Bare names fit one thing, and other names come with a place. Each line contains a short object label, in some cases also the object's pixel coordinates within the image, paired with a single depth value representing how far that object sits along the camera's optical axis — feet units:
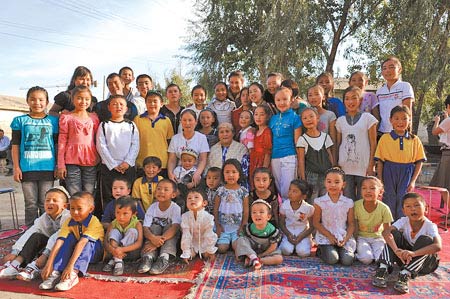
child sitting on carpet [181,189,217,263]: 11.95
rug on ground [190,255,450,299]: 9.55
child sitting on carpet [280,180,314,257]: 12.57
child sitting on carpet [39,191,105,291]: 9.93
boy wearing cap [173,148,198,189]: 14.07
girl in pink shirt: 13.26
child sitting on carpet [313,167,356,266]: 11.98
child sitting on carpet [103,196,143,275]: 11.27
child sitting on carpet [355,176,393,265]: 11.86
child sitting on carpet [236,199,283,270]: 11.58
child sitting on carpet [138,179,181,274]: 11.51
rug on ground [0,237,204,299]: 9.52
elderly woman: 14.33
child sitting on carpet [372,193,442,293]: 10.25
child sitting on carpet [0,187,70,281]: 10.36
